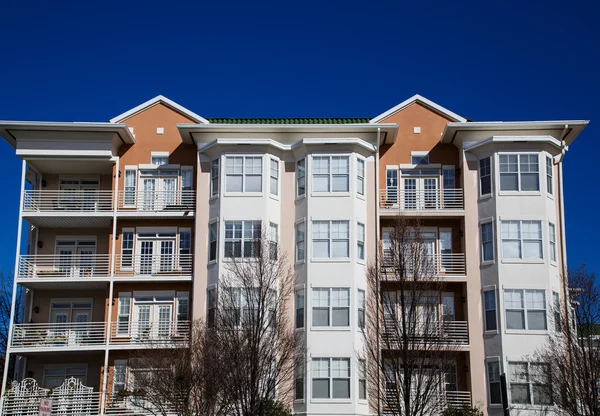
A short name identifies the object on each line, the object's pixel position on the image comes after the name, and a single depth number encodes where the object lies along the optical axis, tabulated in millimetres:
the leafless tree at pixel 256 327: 34969
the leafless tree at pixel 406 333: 36125
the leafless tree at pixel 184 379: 35438
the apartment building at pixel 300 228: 39844
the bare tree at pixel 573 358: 34781
